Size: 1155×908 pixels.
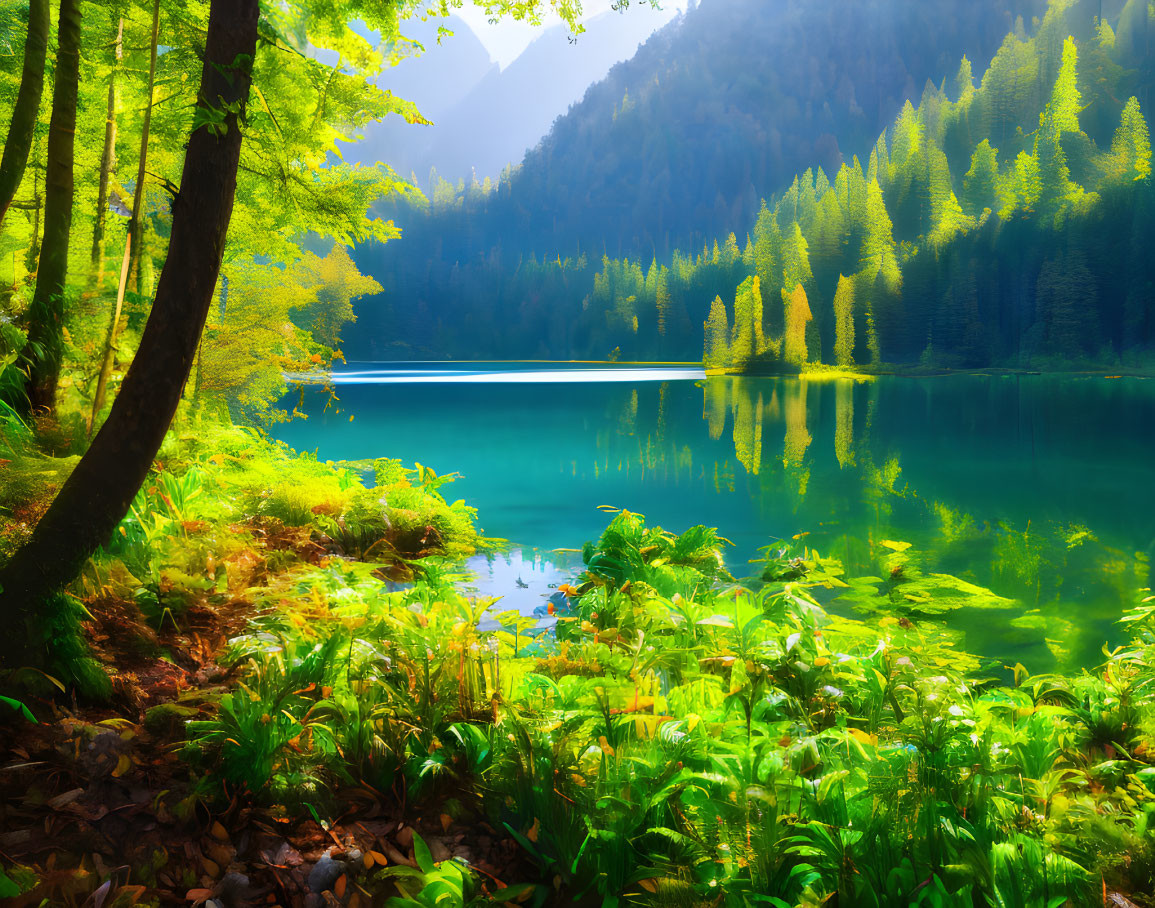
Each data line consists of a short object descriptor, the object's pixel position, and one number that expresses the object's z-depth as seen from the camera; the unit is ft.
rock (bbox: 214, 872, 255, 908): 7.47
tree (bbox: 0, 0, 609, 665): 9.53
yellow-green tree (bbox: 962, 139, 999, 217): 228.43
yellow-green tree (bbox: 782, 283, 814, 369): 184.65
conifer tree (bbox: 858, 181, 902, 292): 207.26
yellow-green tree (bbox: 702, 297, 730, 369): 205.57
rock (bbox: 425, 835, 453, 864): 8.62
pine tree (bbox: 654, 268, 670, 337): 331.36
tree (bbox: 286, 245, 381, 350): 45.65
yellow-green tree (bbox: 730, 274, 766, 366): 189.88
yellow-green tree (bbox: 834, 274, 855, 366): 191.93
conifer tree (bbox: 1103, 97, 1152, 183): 191.42
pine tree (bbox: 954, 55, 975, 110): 265.75
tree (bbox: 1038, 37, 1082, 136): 207.21
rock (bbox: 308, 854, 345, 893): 7.89
